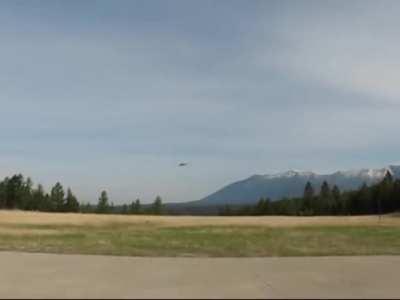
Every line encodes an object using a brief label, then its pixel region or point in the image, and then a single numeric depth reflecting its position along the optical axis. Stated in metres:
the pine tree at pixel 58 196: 129.49
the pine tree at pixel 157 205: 137.38
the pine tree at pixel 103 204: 137.62
